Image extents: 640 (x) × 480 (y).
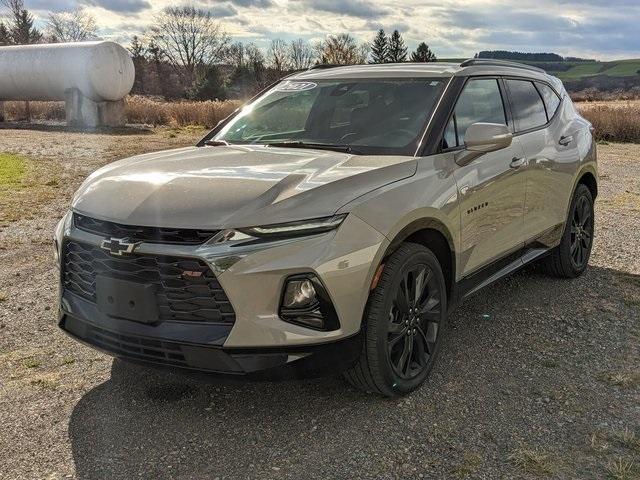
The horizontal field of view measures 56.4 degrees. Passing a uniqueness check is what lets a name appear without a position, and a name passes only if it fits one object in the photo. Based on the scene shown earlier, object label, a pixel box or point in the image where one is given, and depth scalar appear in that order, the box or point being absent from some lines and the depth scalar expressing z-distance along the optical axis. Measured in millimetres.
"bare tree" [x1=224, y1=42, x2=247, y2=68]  63022
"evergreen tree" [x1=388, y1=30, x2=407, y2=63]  70500
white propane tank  23750
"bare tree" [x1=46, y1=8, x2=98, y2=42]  62491
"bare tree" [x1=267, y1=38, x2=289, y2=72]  58188
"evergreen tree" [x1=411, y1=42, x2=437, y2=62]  58544
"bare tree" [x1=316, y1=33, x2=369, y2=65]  46594
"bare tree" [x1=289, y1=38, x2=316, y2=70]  64262
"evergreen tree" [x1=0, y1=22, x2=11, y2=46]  58156
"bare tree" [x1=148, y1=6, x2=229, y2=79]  66875
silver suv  2717
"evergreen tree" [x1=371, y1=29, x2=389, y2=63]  71875
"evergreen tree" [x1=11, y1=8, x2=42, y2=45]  58438
